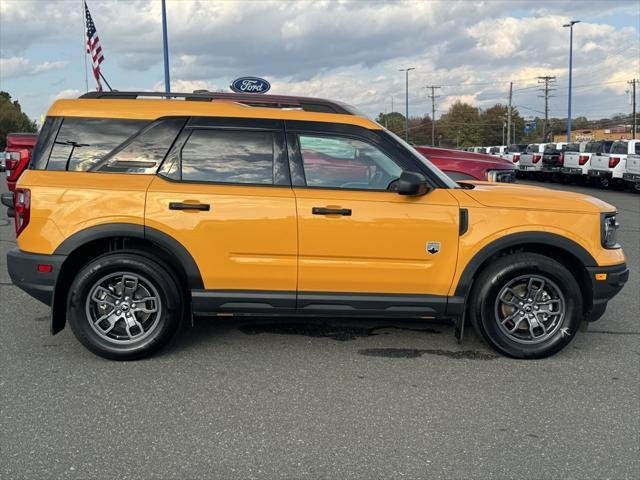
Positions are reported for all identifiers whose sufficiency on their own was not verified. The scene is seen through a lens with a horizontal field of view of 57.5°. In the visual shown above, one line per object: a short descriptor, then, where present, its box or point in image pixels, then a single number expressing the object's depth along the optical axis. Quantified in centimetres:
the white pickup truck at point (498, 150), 3582
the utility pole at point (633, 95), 6744
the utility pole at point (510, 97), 7250
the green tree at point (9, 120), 8215
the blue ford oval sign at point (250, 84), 1168
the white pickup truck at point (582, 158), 2451
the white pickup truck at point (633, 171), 2056
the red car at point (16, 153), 744
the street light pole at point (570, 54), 4384
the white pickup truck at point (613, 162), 2214
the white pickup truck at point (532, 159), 2884
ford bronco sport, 417
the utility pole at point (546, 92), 8788
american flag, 1459
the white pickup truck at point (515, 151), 3196
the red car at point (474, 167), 844
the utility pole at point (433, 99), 10129
